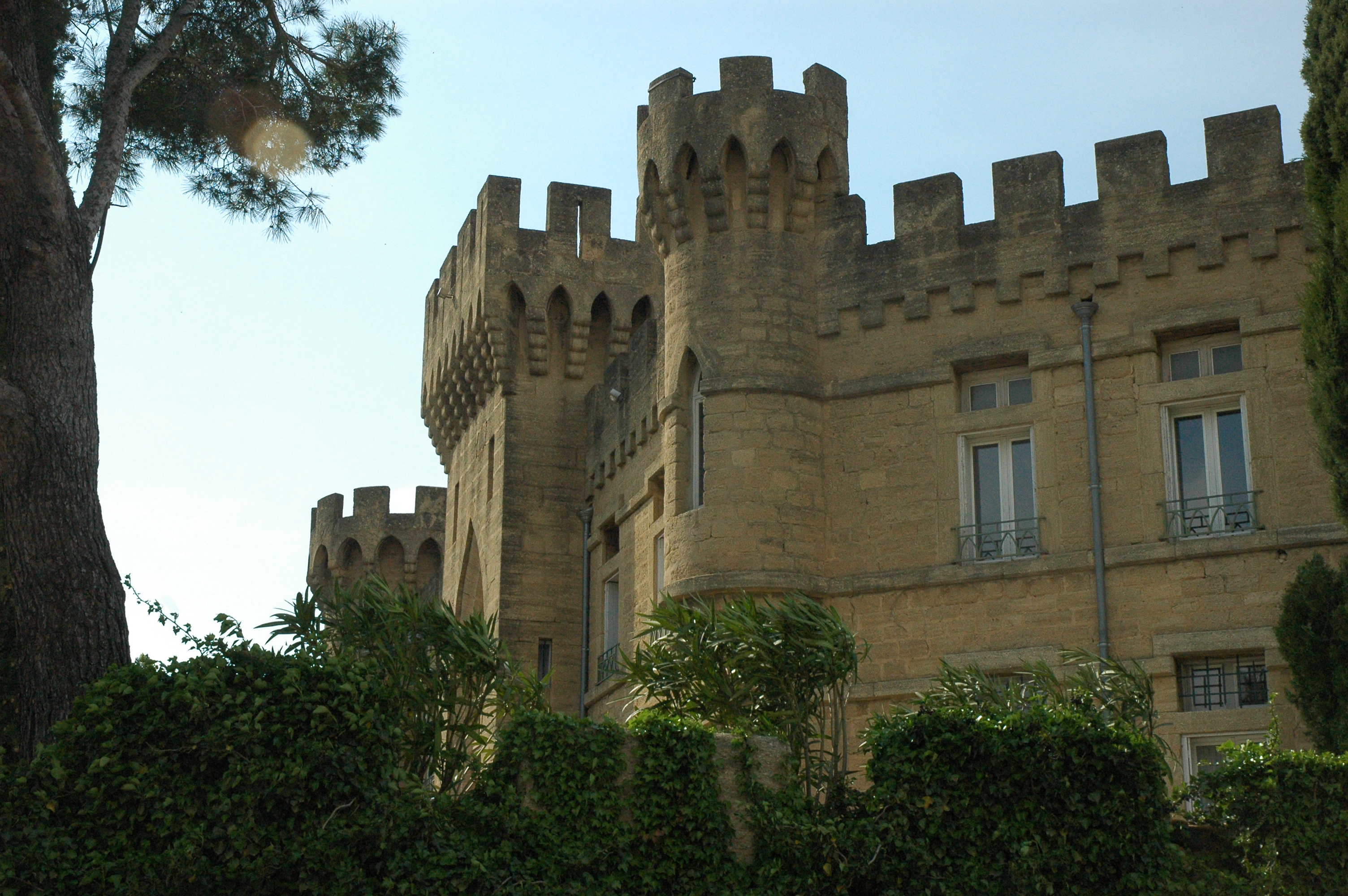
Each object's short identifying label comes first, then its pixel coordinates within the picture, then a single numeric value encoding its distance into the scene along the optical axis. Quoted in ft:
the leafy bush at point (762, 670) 39.81
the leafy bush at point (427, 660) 37.60
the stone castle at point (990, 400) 49.55
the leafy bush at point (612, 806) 35.53
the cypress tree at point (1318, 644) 43.50
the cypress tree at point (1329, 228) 43.93
